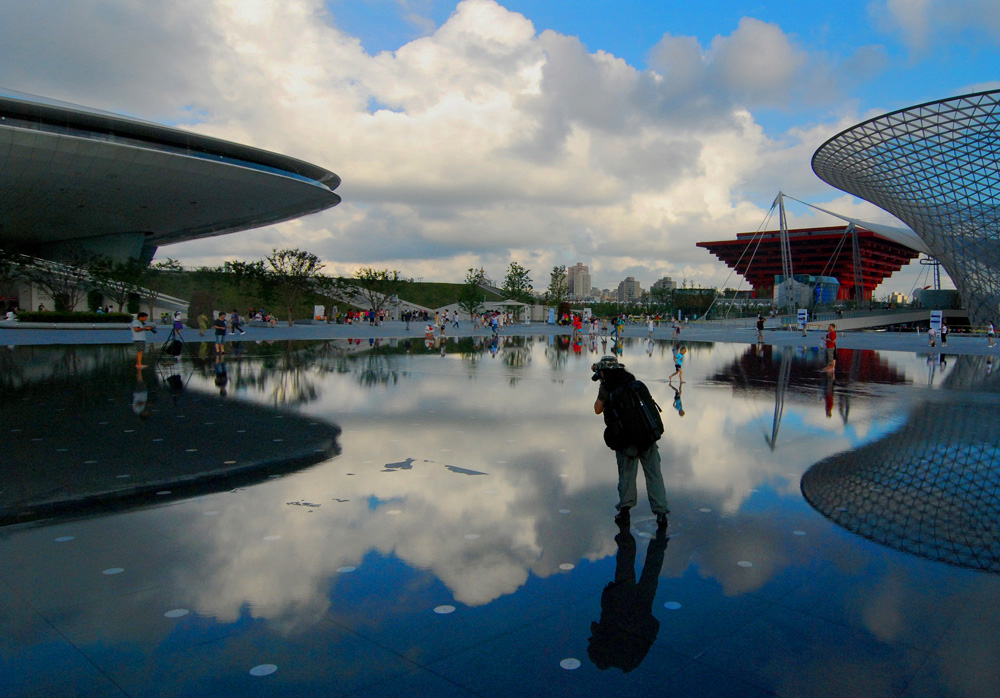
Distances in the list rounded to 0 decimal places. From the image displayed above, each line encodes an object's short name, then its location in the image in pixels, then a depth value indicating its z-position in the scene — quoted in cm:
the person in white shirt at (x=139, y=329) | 1944
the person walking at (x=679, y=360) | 1523
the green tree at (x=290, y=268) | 5516
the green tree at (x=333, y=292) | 6106
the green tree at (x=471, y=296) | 8025
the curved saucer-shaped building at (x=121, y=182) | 4062
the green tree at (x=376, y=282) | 7156
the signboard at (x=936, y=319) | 3381
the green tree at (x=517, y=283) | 8731
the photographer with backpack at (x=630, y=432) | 525
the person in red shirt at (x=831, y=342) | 2102
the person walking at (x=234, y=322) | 3500
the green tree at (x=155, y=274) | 5591
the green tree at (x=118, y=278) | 4731
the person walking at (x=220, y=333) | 2277
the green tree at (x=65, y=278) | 4833
